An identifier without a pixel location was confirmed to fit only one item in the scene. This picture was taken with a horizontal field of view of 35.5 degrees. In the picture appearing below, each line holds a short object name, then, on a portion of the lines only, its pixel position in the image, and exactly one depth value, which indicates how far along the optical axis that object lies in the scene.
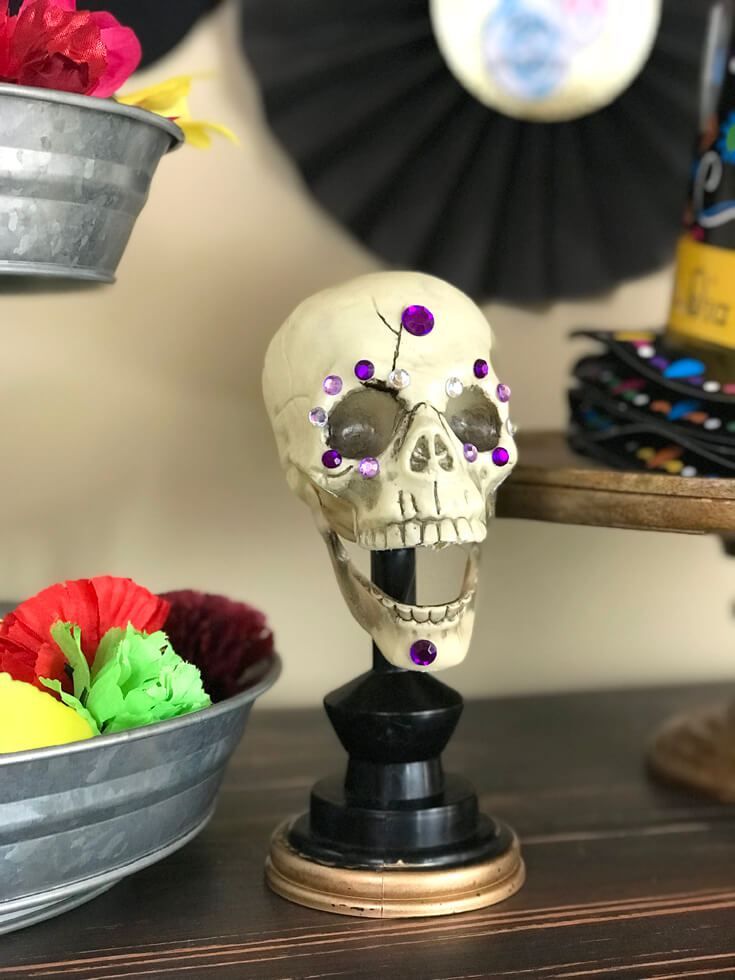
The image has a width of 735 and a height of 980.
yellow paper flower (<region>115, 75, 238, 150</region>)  0.63
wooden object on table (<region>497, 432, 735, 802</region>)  0.67
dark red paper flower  0.70
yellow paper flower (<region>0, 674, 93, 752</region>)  0.53
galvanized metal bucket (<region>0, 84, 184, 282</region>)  0.50
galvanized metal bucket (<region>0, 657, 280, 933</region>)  0.51
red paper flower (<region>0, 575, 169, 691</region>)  0.59
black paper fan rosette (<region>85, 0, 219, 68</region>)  0.83
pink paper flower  0.51
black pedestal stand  0.62
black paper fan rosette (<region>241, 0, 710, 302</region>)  0.88
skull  0.61
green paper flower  0.56
